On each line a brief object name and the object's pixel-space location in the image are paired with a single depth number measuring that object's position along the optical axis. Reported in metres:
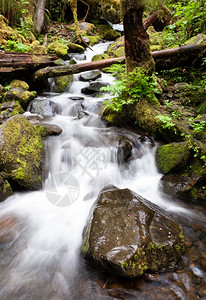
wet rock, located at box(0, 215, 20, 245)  2.74
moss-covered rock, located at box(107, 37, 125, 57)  9.49
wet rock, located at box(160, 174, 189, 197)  3.57
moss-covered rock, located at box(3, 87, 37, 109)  5.64
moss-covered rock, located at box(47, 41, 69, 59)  10.02
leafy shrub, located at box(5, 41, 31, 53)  7.25
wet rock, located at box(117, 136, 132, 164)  4.36
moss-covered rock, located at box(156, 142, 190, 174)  3.75
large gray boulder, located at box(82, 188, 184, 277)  2.05
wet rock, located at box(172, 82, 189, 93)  5.77
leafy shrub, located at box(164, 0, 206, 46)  7.14
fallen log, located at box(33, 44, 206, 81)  6.35
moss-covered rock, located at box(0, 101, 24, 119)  4.94
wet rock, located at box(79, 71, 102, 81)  8.34
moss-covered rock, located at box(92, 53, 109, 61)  9.77
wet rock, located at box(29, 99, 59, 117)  5.95
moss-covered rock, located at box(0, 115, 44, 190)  3.46
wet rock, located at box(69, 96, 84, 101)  7.05
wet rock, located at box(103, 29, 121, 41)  15.15
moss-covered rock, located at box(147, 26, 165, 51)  7.96
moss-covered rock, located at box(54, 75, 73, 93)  7.86
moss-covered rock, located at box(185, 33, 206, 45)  6.09
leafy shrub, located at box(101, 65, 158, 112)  4.58
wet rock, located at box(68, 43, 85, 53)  11.56
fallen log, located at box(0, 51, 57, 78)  6.21
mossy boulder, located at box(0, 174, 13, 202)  3.34
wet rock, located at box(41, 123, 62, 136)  4.68
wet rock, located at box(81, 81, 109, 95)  7.49
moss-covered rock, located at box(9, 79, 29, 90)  6.29
